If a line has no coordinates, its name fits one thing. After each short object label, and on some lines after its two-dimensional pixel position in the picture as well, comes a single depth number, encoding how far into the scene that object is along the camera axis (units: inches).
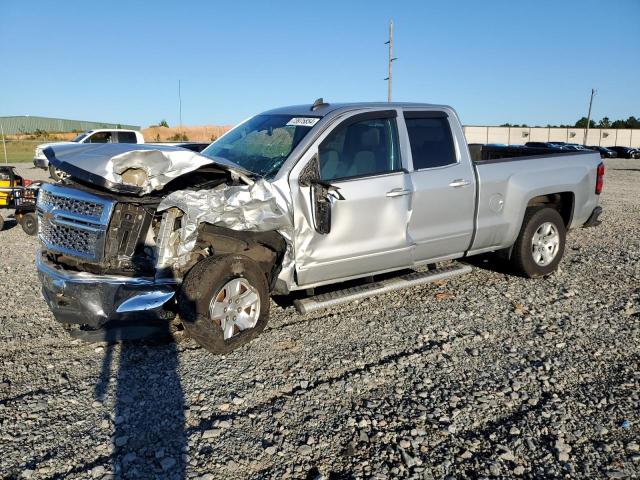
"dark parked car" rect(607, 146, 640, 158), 1798.5
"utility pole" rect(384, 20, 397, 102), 1213.7
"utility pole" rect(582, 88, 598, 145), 2529.5
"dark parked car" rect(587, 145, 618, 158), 1774.1
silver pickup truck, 150.3
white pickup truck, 768.9
